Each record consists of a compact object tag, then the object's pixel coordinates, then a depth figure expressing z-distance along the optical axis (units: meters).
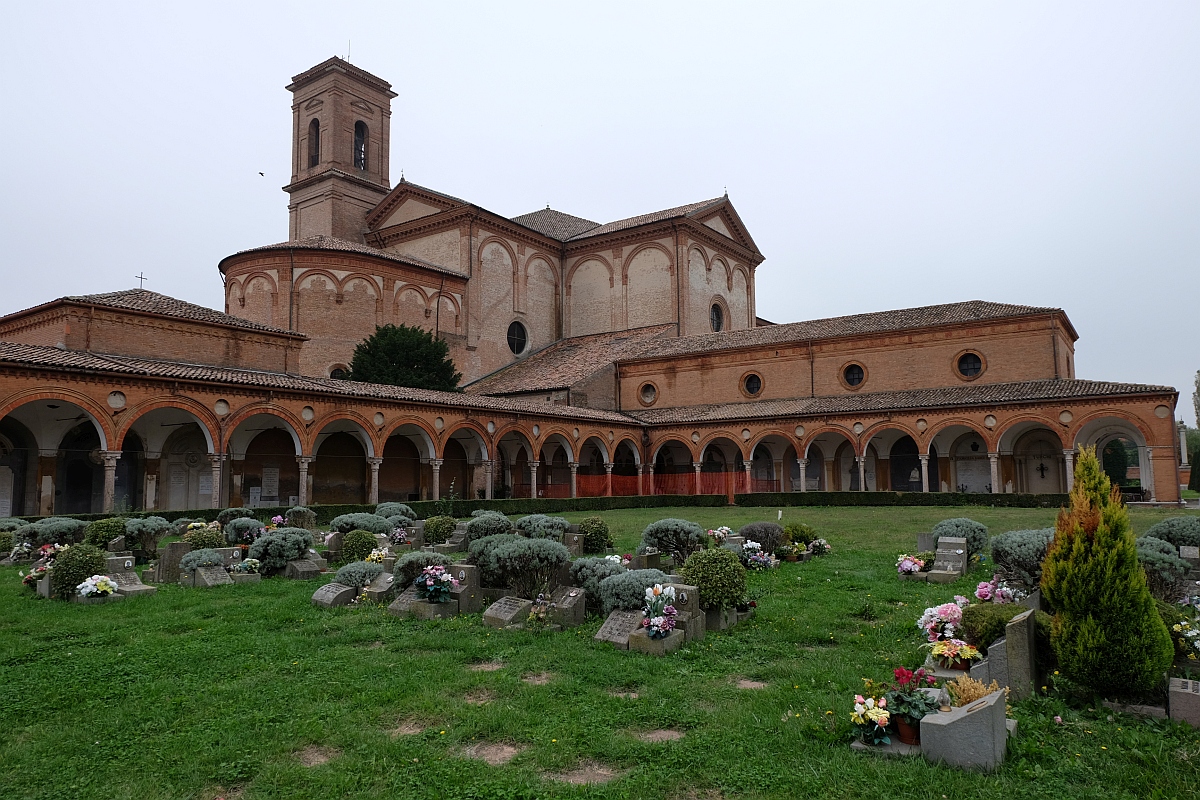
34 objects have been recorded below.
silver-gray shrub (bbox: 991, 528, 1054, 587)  8.33
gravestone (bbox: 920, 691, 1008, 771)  4.18
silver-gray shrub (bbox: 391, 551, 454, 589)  9.12
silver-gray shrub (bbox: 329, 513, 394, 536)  13.80
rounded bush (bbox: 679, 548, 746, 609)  7.64
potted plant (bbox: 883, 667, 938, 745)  4.46
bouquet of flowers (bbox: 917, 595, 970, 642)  6.04
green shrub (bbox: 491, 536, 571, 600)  8.45
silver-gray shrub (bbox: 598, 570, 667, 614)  7.34
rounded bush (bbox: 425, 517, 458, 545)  13.72
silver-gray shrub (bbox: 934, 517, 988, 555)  11.99
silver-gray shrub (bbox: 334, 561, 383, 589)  9.29
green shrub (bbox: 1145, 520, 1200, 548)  10.00
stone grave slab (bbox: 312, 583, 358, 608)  8.82
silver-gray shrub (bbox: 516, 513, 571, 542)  11.70
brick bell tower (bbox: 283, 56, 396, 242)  40.00
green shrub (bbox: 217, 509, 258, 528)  15.23
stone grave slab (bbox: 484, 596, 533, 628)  7.75
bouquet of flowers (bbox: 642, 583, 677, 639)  6.80
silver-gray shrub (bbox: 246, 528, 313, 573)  11.26
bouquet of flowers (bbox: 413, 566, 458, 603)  8.27
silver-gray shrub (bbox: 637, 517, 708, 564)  11.82
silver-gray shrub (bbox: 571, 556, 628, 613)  8.22
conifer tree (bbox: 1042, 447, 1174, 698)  4.77
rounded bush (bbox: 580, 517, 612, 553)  13.00
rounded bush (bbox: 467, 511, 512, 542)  12.17
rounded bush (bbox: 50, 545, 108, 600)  9.25
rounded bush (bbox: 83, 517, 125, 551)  12.45
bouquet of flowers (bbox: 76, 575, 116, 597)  9.05
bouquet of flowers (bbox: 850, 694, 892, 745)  4.46
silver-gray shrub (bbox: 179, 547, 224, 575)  10.52
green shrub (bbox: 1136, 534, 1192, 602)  7.21
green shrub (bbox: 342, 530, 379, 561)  11.88
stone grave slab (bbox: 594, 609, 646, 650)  6.93
